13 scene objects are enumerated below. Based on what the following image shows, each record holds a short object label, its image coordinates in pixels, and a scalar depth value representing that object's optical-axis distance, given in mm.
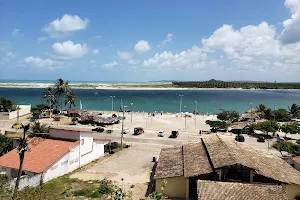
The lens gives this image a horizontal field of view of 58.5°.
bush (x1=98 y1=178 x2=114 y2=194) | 28547
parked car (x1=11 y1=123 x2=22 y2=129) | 60744
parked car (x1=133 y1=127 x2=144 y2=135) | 62275
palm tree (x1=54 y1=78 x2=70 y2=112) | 89688
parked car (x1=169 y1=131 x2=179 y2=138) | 59688
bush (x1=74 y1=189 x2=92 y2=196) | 27844
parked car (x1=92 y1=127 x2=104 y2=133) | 64350
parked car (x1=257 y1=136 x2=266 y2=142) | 57356
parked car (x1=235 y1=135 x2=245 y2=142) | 57494
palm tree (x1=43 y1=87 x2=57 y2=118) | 88612
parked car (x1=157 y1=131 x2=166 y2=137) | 60438
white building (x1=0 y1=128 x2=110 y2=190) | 31312
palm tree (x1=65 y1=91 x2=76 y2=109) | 93131
